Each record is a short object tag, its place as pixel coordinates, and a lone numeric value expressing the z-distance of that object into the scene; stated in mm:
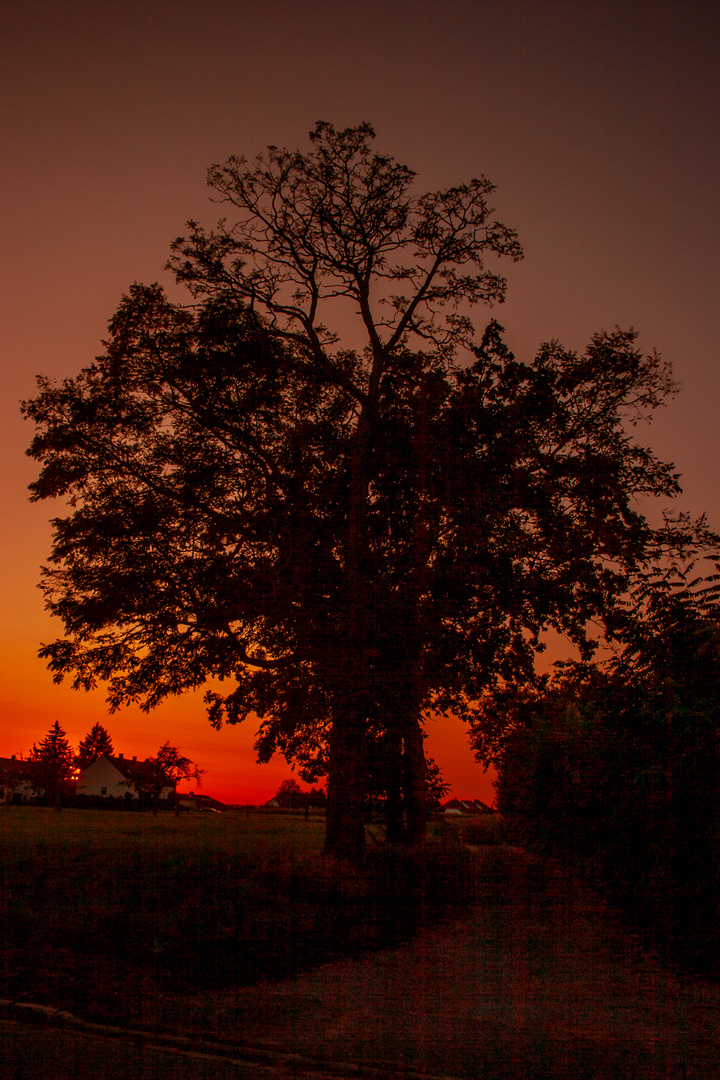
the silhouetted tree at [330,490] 17547
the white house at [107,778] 120125
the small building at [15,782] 114000
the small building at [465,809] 190962
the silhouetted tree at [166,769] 102400
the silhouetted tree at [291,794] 123500
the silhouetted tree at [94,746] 142875
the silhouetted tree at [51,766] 87412
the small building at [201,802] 142750
